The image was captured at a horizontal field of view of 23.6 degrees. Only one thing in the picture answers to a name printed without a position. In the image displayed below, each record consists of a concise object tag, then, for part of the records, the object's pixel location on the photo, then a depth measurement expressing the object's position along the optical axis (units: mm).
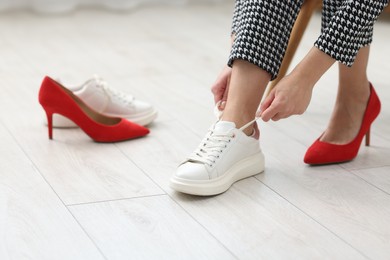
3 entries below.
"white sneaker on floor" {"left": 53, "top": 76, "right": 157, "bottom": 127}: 1859
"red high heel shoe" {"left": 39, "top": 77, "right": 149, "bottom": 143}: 1749
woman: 1517
